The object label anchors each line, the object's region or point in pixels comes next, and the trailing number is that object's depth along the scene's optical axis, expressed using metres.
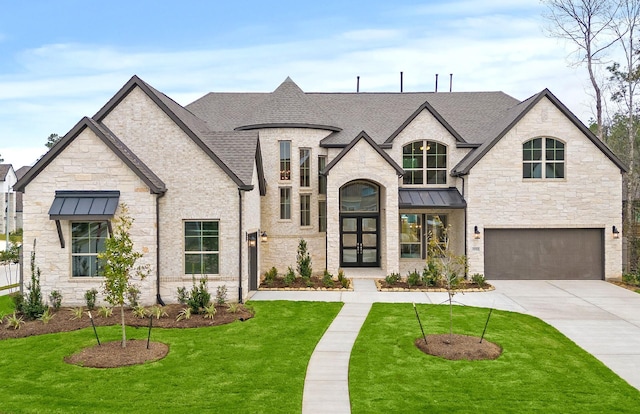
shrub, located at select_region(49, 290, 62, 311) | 14.30
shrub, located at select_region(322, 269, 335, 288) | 18.19
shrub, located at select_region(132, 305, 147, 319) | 13.28
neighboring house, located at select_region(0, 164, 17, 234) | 55.81
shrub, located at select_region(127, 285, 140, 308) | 13.80
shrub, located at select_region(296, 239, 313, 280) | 19.61
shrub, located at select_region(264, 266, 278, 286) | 18.95
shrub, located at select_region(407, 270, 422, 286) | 18.17
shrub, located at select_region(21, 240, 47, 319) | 13.12
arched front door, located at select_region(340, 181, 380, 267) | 22.80
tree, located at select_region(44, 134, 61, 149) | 84.12
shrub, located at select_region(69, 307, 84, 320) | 13.19
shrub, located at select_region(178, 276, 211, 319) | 13.84
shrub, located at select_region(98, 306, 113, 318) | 13.44
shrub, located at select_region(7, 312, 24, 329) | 12.27
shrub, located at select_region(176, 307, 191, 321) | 13.06
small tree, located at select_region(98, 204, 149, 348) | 10.07
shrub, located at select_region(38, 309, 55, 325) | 12.68
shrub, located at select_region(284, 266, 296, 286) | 18.66
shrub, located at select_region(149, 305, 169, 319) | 13.11
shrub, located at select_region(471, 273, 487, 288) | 18.38
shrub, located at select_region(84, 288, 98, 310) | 14.31
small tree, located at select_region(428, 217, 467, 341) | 11.15
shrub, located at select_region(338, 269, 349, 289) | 18.18
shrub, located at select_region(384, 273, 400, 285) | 18.42
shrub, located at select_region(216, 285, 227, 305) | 15.09
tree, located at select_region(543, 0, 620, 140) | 24.19
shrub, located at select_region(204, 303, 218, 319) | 13.29
